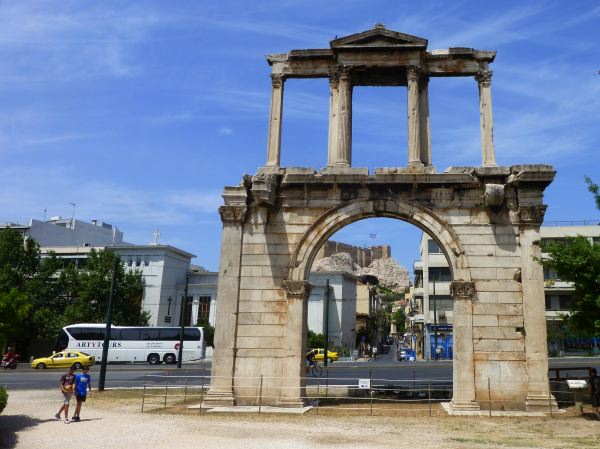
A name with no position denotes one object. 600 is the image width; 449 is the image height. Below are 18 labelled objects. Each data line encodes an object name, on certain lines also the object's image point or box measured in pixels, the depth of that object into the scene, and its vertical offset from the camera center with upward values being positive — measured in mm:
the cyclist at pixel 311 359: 29109 -843
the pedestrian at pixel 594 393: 15320 -1099
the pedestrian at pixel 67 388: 14339 -1442
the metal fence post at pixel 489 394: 15893 -1291
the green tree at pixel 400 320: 119288 +5912
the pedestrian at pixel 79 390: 14484 -1506
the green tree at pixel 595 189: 15727 +4855
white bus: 44031 -431
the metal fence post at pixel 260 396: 16297 -1650
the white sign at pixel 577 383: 15352 -844
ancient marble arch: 16297 +3444
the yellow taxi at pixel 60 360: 40188 -1975
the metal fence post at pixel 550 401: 15341 -1398
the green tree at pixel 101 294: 51844 +4161
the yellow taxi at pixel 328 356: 44712 -1026
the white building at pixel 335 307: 62344 +4423
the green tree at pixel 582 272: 14672 +2272
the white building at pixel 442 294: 50156 +5387
